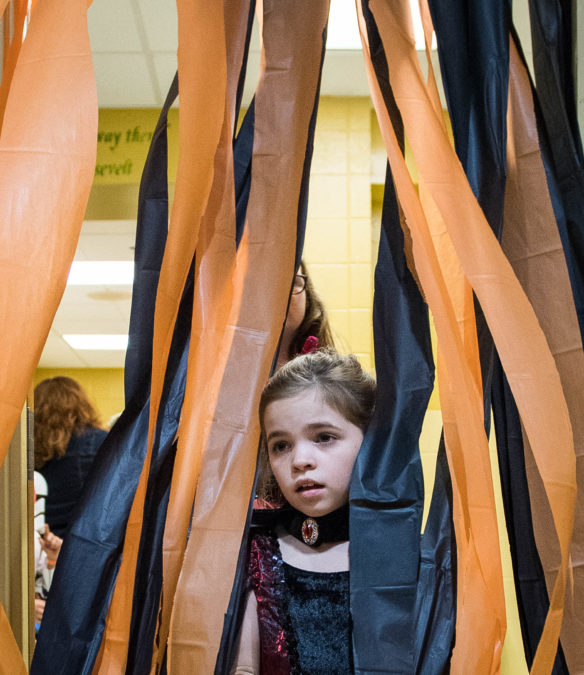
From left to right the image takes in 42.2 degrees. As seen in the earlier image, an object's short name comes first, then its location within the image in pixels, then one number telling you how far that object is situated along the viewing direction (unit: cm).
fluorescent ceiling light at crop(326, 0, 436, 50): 244
